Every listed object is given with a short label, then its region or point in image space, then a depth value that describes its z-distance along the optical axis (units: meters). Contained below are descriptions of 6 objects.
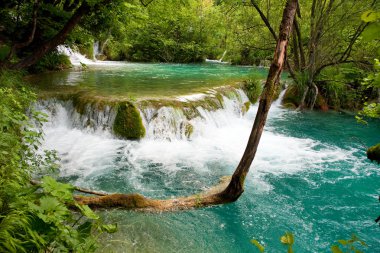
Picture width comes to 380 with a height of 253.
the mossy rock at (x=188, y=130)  8.35
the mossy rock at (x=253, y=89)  13.00
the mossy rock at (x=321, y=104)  13.32
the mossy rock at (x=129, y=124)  7.88
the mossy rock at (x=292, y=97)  13.65
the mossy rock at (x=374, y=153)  2.88
